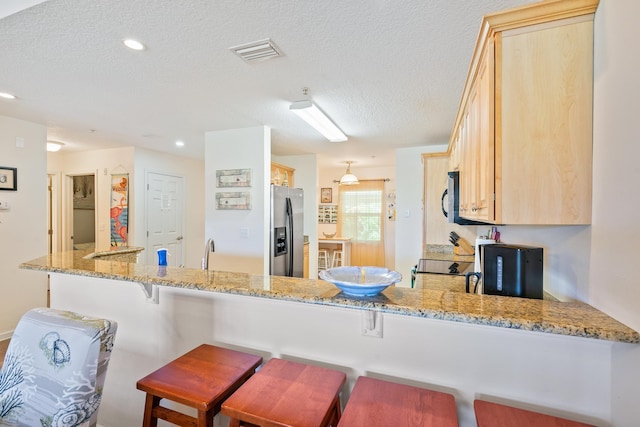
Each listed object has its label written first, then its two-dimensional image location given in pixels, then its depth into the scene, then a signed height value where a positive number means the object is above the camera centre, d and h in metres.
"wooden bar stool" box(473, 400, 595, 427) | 0.90 -0.63
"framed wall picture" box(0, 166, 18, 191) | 3.16 +0.30
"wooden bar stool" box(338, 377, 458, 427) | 0.92 -0.64
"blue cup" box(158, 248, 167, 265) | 1.87 -0.31
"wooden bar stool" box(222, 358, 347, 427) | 0.94 -0.64
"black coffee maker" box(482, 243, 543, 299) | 1.23 -0.25
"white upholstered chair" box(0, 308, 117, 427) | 1.08 -0.62
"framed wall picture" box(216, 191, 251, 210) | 3.65 +0.10
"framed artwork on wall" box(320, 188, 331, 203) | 7.05 +0.34
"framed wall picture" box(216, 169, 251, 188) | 3.65 +0.38
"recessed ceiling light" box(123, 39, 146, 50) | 1.77 +0.98
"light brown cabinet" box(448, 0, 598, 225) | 1.07 +0.37
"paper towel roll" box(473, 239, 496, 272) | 2.19 -0.37
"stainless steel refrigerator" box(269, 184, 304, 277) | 3.69 -0.31
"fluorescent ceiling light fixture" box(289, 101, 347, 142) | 2.59 +0.89
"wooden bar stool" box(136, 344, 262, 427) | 1.08 -0.66
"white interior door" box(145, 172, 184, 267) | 4.99 -0.13
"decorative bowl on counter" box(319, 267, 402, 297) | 1.10 -0.28
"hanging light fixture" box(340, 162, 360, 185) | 5.70 +0.58
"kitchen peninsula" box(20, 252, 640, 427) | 0.98 -0.52
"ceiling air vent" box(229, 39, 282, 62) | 1.80 +0.98
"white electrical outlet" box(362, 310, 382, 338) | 1.21 -0.46
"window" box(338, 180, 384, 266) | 6.62 -0.25
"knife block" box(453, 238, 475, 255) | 3.69 -0.47
